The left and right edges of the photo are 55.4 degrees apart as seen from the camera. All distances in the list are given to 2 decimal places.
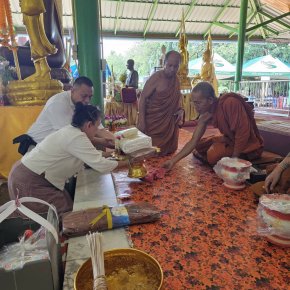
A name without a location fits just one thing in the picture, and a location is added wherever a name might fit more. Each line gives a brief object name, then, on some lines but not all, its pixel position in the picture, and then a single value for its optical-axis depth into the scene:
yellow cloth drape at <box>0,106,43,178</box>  3.14
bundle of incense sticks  0.76
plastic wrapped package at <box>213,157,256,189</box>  1.78
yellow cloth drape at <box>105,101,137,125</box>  5.29
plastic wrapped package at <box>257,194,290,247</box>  1.14
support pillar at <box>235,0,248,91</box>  7.79
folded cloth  2.00
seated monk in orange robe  2.20
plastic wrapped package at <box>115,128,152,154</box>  1.94
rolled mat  1.28
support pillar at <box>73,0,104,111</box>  2.84
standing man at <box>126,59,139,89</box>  5.74
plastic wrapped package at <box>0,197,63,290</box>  0.89
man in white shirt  2.35
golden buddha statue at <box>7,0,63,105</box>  3.05
